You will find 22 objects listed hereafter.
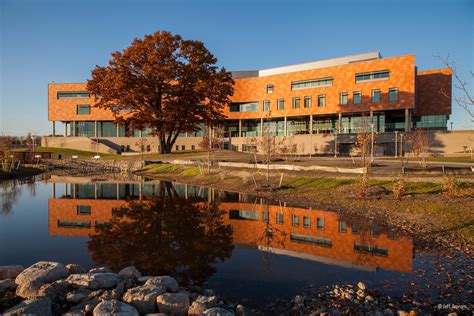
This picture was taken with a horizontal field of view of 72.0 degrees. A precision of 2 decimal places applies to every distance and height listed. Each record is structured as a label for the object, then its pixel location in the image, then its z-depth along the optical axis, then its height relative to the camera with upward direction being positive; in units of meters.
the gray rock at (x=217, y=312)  5.90 -2.97
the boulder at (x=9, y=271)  7.98 -3.03
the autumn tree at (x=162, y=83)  44.84 +9.36
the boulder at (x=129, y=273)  7.95 -3.05
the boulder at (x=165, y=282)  7.17 -2.95
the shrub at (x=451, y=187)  15.63 -1.74
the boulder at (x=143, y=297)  6.48 -3.00
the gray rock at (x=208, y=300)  6.43 -3.01
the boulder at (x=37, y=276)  7.07 -2.95
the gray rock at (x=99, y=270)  8.33 -3.11
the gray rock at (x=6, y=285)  7.33 -3.10
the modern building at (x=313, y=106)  54.62 +8.71
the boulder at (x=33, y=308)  5.79 -2.89
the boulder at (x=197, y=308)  6.26 -3.07
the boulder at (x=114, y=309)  5.89 -2.95
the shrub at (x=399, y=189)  16.69 -1.96
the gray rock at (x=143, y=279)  7.68 -3.07
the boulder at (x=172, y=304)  6.42 -3.05
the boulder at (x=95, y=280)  7.31 -3.00
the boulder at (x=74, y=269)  8.35 -3.09
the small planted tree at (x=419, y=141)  36.08 +1.35
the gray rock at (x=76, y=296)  6.80 -3.10
